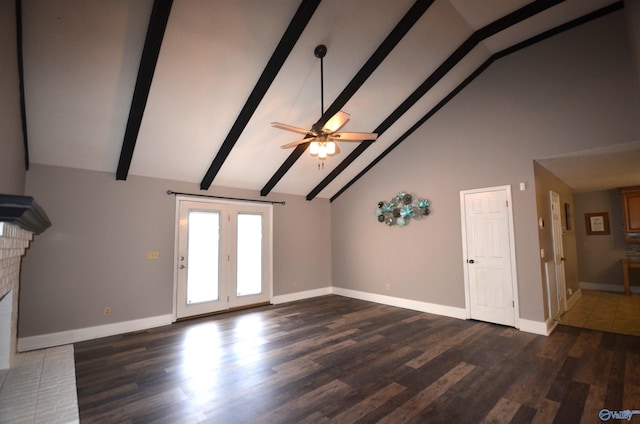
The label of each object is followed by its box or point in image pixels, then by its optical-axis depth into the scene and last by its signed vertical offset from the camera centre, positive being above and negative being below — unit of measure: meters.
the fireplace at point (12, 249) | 1.86 -0.11
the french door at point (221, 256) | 5.15 -0.44
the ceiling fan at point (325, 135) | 3.19 +1.16
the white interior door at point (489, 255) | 4.48 -0.42
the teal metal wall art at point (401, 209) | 5.57 +0.43
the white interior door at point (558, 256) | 4.80 -0.50
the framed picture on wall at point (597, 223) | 6.95 +0.12
